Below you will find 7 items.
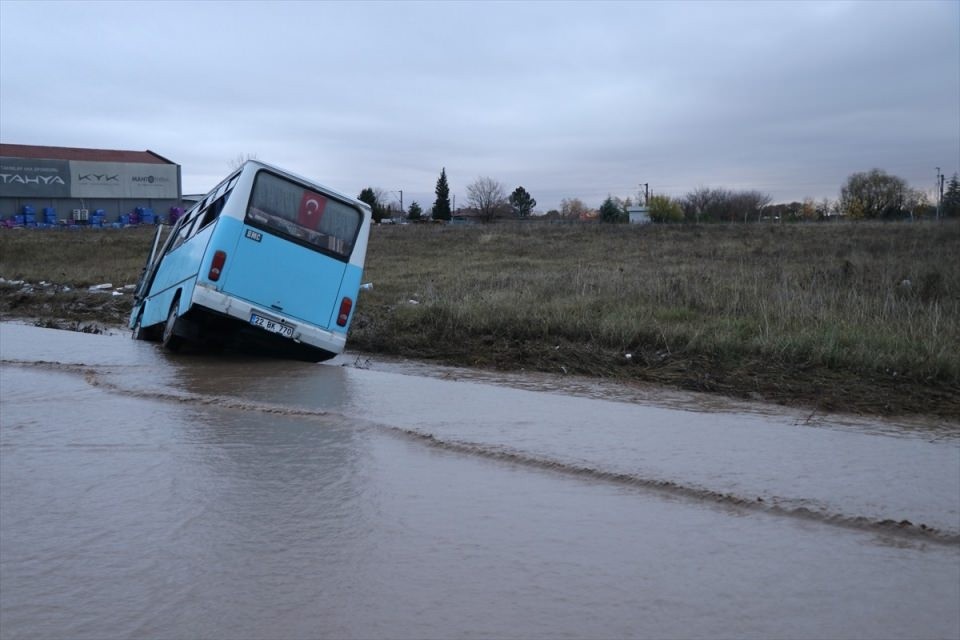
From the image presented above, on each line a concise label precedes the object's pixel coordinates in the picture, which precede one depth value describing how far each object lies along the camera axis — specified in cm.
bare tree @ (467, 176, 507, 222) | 9938
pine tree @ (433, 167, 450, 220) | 9412
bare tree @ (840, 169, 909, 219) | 8575
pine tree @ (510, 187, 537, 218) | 10456
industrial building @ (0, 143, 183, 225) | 6331
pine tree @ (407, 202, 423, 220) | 8878
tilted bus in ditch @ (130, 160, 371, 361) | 1038
